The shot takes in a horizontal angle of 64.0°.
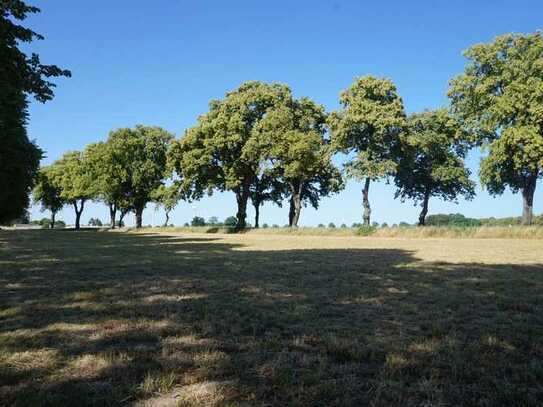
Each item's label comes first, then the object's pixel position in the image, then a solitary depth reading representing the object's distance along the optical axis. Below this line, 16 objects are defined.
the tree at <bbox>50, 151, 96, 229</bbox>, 89.56
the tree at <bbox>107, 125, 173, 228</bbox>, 78.19
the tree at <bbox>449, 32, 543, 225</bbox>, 41.56
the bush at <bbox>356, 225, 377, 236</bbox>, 43.94
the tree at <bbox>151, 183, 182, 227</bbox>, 63.72
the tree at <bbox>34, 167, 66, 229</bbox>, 105.75
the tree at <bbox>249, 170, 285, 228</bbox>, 63.03
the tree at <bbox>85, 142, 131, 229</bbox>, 78.19
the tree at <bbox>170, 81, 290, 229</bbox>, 56.84
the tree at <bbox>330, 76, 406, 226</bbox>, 51.28
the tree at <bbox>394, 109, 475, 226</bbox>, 58.94
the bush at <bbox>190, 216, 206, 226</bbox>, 91.94
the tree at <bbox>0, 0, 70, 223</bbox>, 14.88
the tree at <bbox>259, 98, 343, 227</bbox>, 53.62
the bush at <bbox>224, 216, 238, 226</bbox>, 89.91
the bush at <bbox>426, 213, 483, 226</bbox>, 100.43
